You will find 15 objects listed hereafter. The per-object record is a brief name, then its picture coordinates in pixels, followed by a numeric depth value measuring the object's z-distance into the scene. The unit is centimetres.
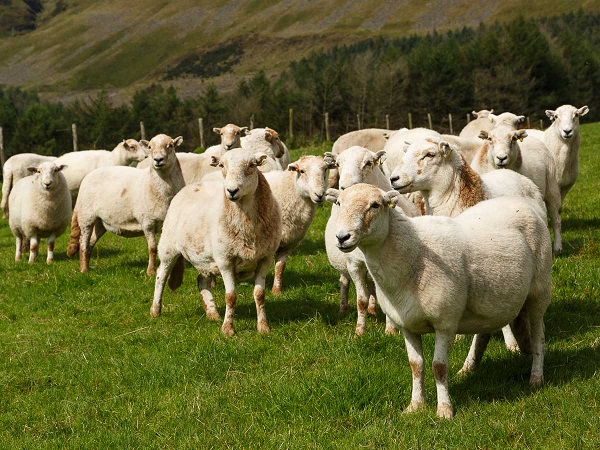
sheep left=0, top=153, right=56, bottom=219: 1855
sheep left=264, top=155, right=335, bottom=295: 934
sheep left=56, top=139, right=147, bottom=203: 1727
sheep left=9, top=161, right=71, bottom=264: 1270
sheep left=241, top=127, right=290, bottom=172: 1284
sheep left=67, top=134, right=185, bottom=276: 1109
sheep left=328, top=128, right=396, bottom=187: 1655
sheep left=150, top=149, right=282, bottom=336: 746
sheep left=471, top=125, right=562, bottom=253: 917
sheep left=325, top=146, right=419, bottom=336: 711
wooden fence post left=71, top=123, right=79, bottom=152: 2877
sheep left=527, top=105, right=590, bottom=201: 1176
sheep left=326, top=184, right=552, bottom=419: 494
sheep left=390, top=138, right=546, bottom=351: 714
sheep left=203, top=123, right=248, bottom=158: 1334
